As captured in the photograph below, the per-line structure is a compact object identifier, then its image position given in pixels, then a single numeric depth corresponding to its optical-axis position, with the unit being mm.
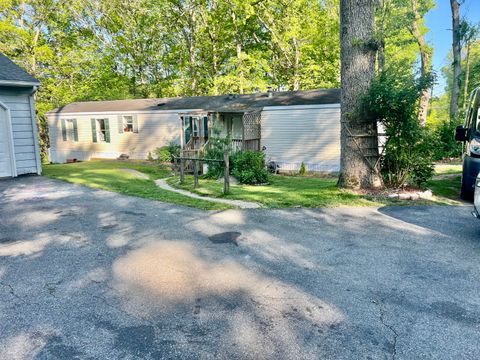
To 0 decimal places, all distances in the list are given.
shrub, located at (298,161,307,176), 15938
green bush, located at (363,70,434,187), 7770
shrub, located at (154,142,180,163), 18922
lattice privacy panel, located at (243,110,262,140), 16344
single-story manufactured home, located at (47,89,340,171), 15781
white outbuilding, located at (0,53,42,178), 11250
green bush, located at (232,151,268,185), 12156
